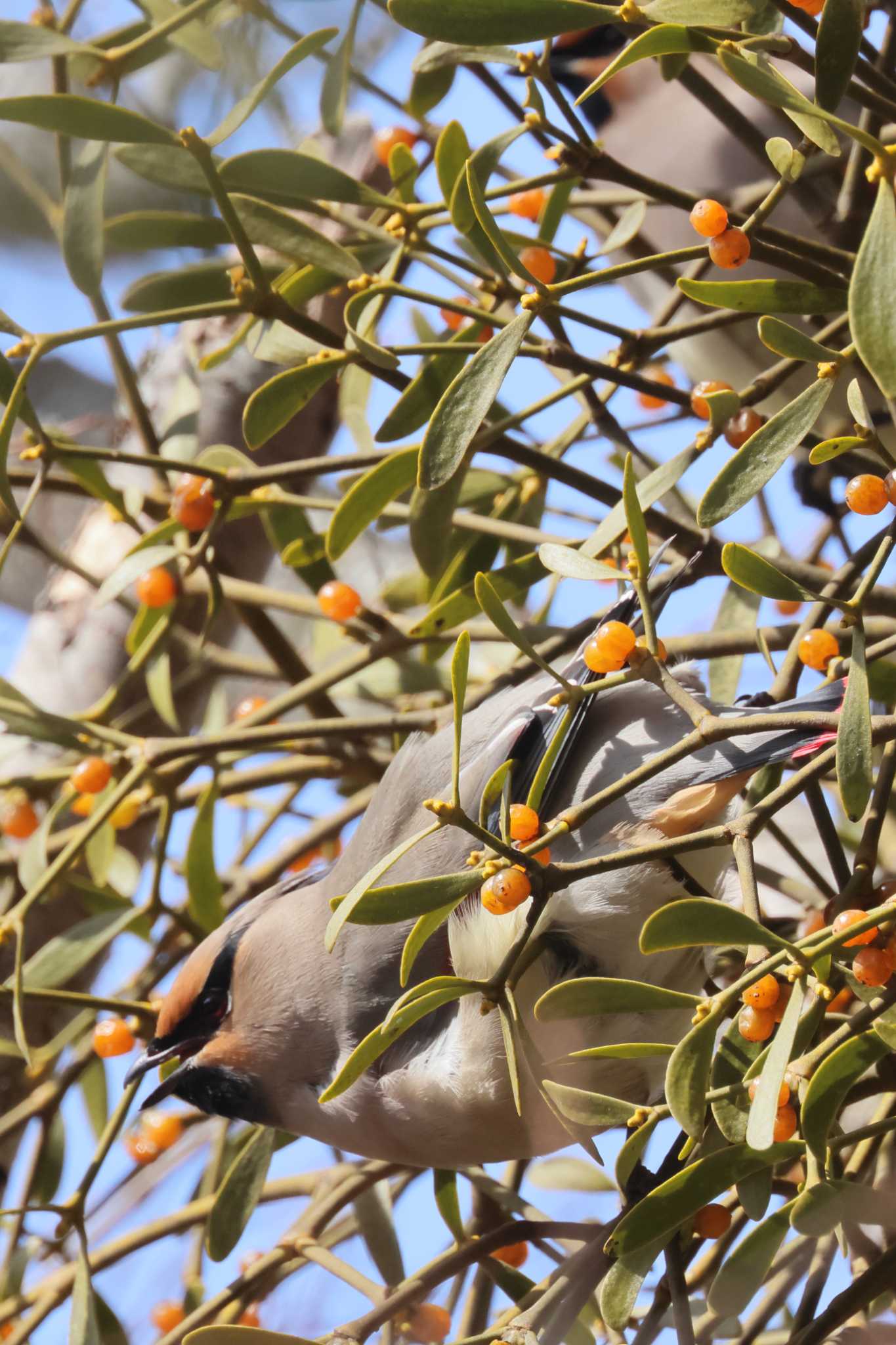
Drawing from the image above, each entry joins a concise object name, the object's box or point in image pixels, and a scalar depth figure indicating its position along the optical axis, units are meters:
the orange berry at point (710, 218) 3.00
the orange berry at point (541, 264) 3.12
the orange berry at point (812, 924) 3.07
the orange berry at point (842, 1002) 3.06
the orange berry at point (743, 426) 3.05
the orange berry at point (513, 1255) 3.13
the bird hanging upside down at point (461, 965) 3.08
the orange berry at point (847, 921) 2.97
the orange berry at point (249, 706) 3.21
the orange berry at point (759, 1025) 2.99
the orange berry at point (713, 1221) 3.02
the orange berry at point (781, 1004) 2.99
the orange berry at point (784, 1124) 3.00
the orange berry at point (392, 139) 3.19
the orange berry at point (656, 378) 3.24
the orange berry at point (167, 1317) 3.15
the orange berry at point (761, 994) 2.99
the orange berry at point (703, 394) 3.06
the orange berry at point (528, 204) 3.17
